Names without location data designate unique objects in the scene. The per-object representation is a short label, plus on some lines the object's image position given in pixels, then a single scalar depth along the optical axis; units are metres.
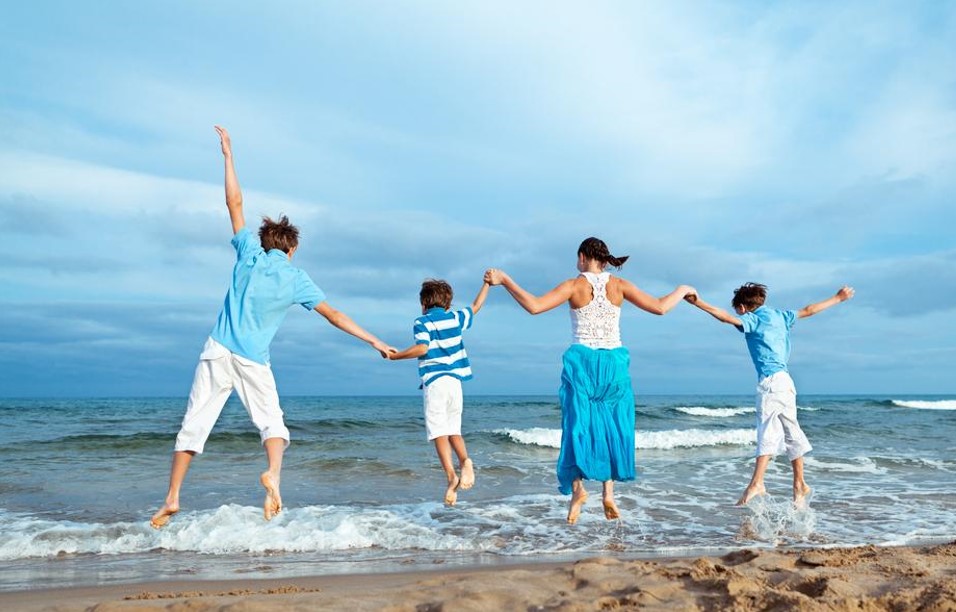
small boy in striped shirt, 7.22
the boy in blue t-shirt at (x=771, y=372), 8.31
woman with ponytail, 6.61
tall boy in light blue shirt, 5.79
